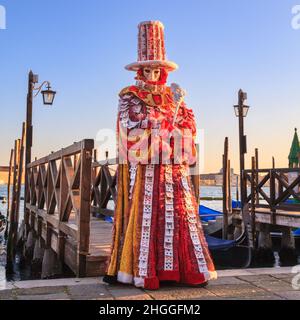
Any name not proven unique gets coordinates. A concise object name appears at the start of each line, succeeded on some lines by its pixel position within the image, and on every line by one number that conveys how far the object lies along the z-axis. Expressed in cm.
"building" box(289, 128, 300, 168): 2294
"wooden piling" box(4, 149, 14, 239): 2066
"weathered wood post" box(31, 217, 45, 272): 934
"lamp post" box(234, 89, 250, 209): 1372
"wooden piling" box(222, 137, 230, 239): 1205
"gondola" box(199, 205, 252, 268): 891
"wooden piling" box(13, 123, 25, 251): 1166
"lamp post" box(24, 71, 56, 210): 1143
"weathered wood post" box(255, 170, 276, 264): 1127
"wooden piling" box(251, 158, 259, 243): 1102
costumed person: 388
